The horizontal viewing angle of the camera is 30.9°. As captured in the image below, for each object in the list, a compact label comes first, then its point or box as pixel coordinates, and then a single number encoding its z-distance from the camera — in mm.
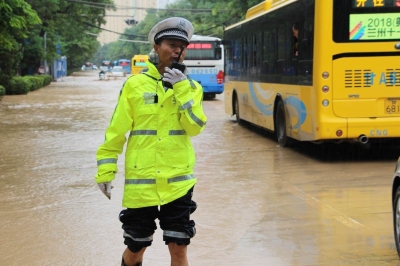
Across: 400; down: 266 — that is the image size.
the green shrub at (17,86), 41562
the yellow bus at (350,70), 11500
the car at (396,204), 6017
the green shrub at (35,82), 46975
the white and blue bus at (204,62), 33344
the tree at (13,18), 20531
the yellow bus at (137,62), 74612
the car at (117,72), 95112
